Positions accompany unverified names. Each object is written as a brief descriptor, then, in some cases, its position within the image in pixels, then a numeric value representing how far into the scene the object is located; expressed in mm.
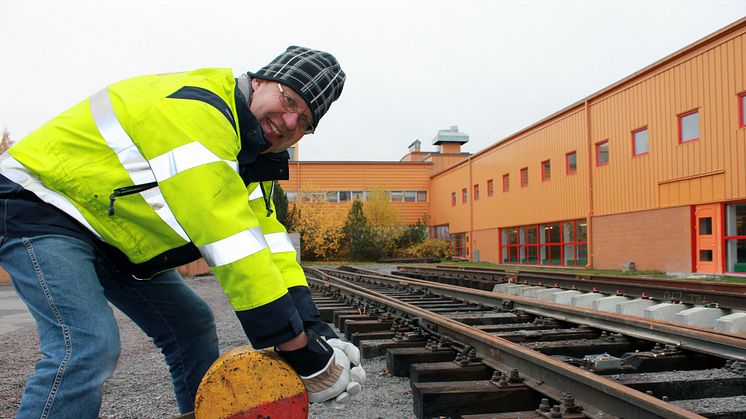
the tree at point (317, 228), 41906
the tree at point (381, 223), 41094
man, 1719
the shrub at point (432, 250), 40219
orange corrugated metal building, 15992
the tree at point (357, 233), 40906
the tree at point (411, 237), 41969
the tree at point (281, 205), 38375
